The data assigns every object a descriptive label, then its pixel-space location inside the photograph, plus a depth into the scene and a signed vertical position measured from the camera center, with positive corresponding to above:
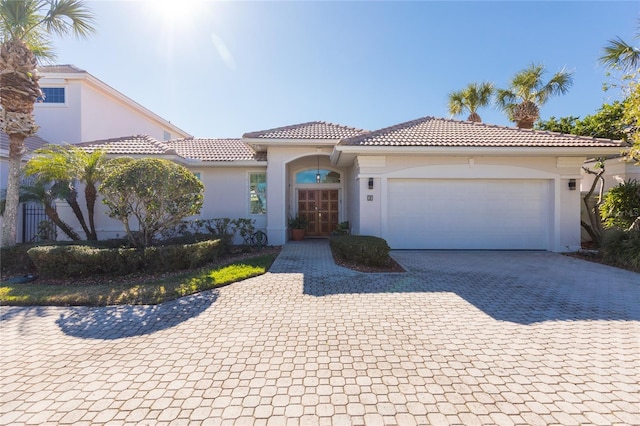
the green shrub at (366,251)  7.57 -1.08
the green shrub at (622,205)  9.49 +0.23
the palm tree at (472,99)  17.31 +7.16
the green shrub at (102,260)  6.63 -1.18
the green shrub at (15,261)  7.41 -1.32
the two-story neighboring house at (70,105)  14.95 +5.77
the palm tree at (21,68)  7.86 +4.13
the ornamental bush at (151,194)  7.13 +0.45
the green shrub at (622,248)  7.85 -1.08
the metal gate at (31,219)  11.24 -0.31
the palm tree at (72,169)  8.52 +1.31
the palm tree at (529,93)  14.76 +6.54
